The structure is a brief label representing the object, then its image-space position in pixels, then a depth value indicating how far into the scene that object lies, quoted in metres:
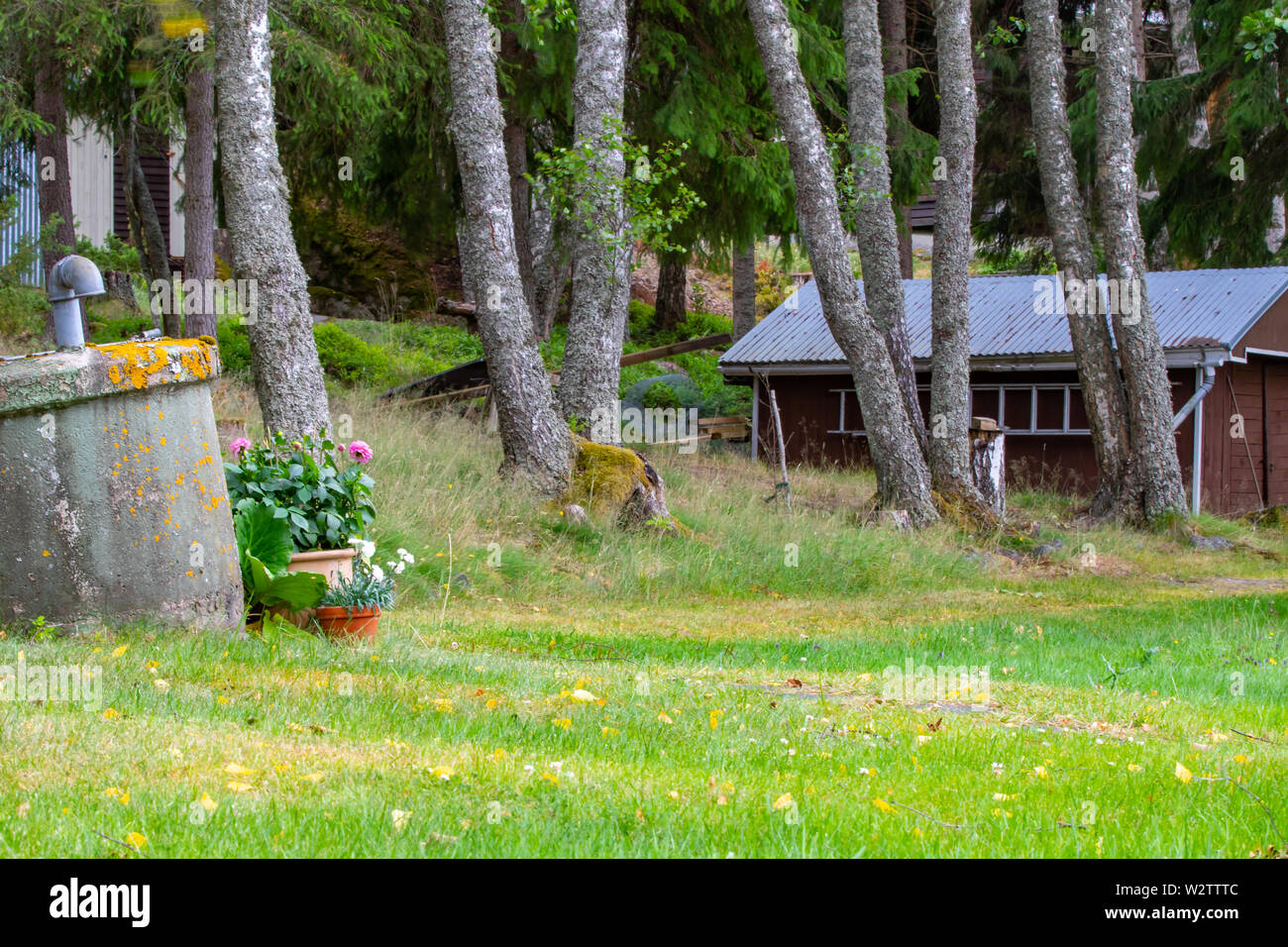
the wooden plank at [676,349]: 24.53
